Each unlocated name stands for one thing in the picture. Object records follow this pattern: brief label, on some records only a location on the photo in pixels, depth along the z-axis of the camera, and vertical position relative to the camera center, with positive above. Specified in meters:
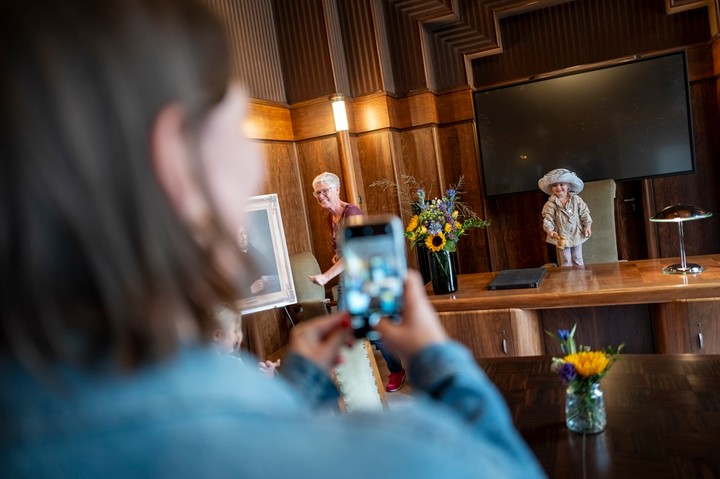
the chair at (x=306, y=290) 3.95 -0.64
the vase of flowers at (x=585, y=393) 1.38 -0.60
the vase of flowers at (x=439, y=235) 3.10 -0.29
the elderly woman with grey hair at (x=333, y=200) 3.65 +0.01
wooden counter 2.65 -0.67
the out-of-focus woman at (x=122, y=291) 0.29 -0.03
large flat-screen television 4.32 +0.32
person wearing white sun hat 4.05 -0.39
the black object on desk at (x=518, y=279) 3.01 -0.63
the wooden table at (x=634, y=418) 1.20 -0.70
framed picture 3.12 -0.25
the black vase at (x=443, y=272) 3.16 -0.52
